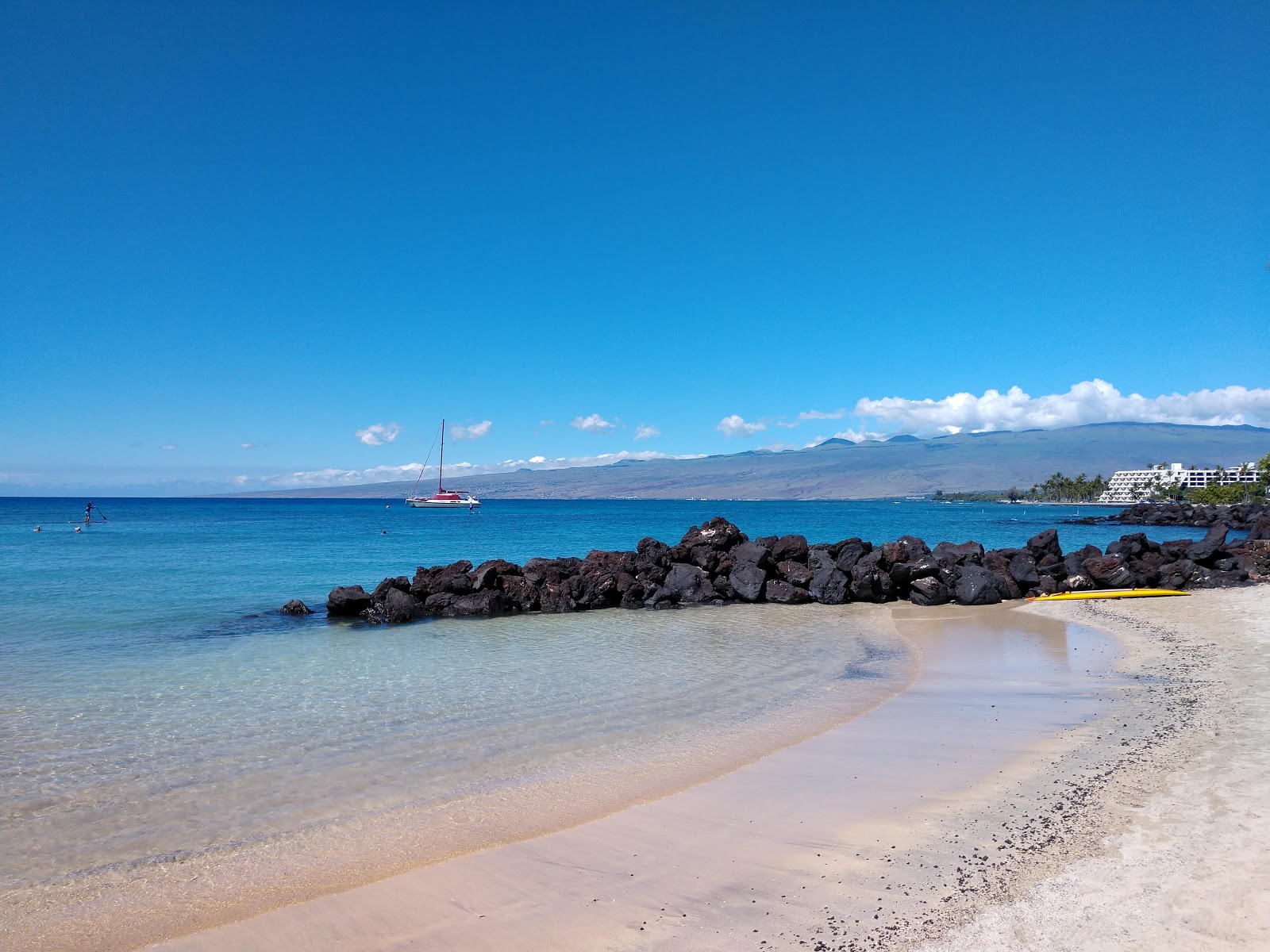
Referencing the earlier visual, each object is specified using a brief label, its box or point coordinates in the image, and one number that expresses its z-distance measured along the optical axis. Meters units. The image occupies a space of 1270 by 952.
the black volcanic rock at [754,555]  23.38
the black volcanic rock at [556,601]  20.55
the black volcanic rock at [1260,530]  51.97
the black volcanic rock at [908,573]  22.66
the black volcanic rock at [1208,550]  25.70
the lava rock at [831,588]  21.91
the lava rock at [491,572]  21.00
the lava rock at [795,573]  22.70
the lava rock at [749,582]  22.19
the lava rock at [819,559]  23.41
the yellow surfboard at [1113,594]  21.94
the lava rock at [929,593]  21.69
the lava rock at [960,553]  24.64
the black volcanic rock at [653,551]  24.69
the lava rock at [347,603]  19.09
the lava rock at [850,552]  23.70
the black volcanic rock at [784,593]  22.02
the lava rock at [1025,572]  23.16
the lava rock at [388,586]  19.55
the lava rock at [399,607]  18.50
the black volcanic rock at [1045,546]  27.72
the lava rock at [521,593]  20.61
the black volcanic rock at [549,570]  21.81
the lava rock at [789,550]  24.47
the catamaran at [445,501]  133.88
